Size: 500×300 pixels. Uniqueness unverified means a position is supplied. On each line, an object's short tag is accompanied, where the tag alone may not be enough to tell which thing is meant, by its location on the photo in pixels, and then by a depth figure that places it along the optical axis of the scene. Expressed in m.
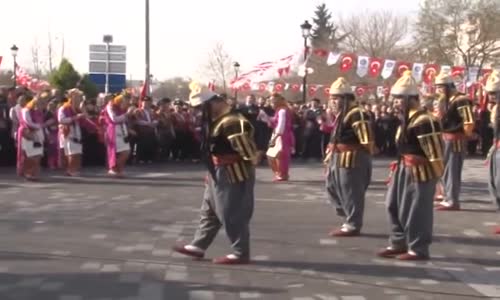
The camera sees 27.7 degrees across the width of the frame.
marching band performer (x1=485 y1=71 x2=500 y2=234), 11.85
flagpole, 30.00
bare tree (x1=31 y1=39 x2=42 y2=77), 61.59
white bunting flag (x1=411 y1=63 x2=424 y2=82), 32.69
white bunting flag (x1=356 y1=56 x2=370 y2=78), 32.78
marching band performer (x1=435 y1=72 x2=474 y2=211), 13.45
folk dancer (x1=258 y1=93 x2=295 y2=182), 17.94
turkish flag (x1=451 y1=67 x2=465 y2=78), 32.39
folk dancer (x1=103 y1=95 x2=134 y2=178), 18.83
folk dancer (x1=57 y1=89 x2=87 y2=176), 18.66
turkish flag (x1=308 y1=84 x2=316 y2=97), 44.02
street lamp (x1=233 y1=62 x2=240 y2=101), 49.13
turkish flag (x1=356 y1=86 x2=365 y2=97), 40.19
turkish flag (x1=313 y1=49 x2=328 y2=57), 31.33
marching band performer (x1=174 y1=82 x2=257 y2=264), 9.21
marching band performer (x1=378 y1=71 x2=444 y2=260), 9.59
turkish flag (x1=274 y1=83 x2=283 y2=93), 35.56
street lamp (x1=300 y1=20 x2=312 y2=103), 31.87
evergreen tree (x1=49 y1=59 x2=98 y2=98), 39.81
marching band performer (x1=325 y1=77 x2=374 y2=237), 11.12
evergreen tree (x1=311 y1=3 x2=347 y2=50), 70.06
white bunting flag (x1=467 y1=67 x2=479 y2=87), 35.02
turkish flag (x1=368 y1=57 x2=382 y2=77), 33.12
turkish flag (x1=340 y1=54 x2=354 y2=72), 32.49
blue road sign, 31.20
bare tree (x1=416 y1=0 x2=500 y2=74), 54.66
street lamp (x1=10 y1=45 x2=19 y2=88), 40.76
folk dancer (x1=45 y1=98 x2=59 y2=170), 19.72
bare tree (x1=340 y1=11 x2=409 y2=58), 65.56
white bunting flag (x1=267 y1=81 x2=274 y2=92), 36.18
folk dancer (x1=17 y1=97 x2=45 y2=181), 17.70
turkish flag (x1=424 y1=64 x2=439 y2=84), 32.00
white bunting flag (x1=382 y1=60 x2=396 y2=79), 32.81
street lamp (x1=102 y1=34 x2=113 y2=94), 30.48
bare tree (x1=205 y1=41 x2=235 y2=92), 60.79
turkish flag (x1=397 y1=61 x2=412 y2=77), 32.44
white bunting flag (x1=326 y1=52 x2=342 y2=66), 30.88
